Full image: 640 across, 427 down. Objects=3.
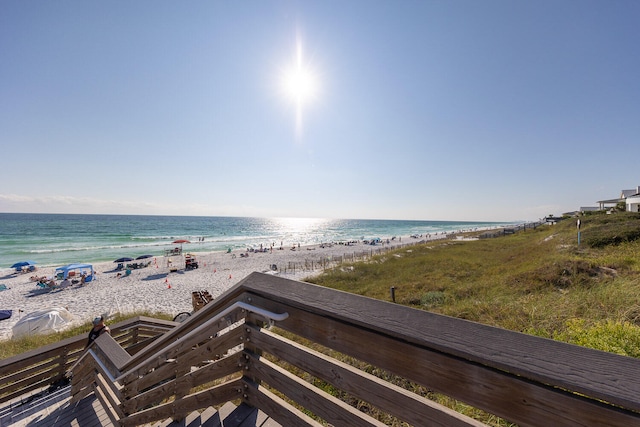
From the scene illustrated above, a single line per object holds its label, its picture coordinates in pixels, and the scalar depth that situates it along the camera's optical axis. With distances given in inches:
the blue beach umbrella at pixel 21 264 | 1026.3
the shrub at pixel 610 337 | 127.0
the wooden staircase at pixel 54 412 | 160.9
